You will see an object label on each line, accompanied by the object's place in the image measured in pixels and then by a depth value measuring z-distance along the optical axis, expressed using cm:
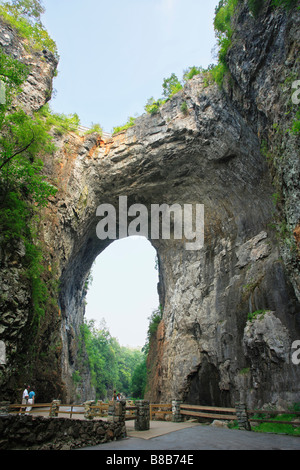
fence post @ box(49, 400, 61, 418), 1005
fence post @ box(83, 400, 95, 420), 1149
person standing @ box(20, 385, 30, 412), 1063
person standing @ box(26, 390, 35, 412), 1077
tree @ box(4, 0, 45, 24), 2117
